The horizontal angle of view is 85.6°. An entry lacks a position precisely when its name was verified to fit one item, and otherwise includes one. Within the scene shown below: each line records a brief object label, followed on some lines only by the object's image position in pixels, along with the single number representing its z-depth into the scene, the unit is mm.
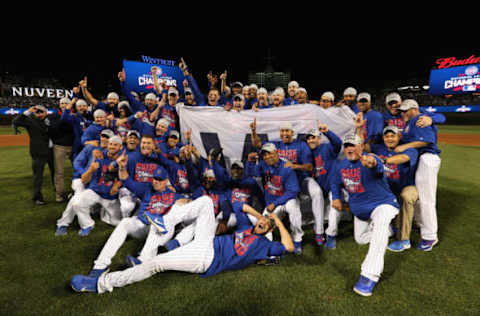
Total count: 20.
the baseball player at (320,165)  4617
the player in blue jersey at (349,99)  5838
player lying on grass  3174
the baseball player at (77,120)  6793
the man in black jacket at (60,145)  6574
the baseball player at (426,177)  4246
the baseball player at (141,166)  4875
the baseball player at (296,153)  4941
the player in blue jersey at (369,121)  5109
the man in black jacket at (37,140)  6219
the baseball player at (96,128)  6211
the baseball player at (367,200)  3268
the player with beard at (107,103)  7033
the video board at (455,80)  29469
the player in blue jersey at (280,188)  4395
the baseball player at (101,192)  4883
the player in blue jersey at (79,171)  4923
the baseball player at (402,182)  4250
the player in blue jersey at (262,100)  6750
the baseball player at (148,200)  3961
